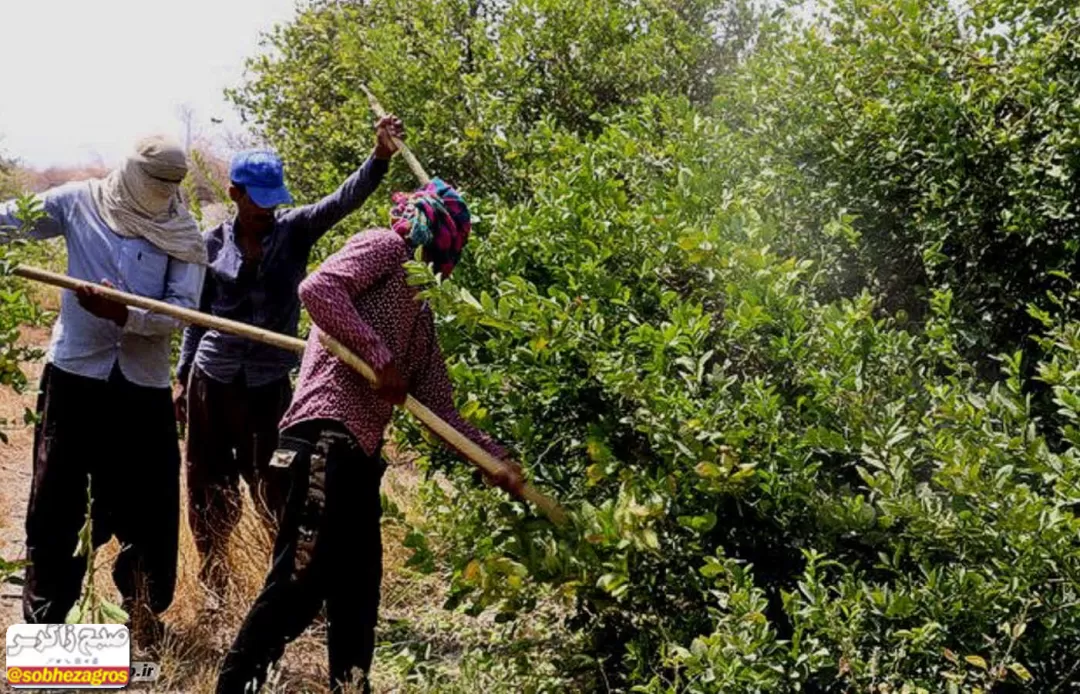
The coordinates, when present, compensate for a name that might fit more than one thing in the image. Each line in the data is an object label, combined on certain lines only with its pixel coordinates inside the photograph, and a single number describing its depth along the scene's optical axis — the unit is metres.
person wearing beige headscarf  4.02
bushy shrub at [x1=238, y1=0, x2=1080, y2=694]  2.69
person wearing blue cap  4.54
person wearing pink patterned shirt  3.46
